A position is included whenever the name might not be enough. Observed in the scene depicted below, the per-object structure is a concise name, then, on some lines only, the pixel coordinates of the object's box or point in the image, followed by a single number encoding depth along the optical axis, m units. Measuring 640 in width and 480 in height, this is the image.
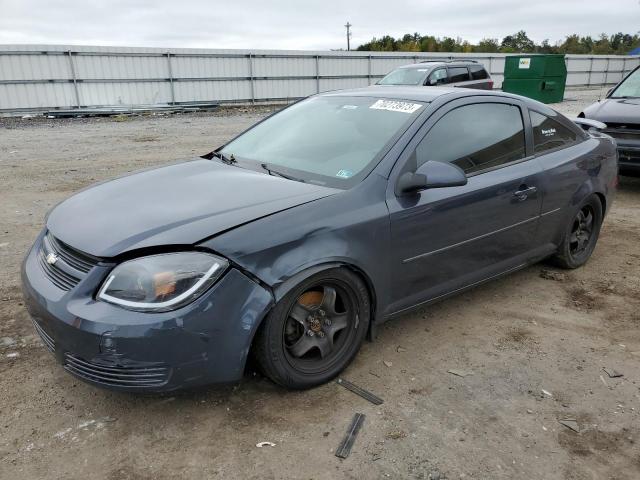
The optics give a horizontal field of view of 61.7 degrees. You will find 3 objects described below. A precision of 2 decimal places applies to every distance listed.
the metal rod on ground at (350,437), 2.42
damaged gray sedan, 2.38
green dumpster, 21.58
